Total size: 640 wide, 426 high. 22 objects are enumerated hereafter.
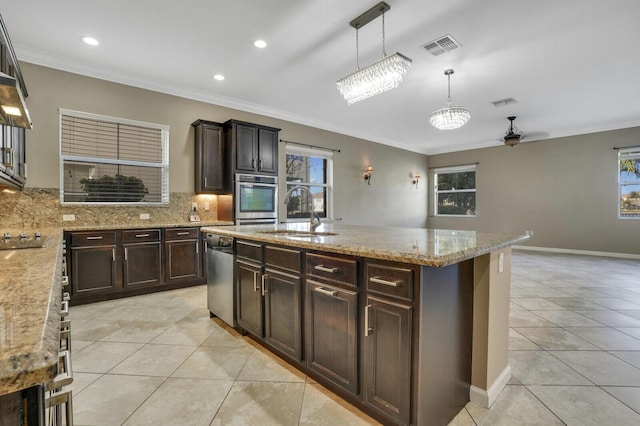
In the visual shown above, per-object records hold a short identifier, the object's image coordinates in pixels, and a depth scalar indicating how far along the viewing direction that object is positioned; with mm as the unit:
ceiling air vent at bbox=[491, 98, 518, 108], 4992
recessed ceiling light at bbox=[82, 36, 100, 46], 3201
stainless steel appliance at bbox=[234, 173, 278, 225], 4559
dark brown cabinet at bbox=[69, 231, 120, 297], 3373
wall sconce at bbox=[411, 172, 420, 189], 8798
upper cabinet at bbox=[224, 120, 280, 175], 4551
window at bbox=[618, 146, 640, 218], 6164
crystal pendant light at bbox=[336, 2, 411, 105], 2736
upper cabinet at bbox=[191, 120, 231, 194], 4523
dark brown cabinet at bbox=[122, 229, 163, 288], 3693
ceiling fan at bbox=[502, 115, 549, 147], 6004
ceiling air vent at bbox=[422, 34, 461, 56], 3188
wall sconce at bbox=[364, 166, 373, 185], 7340
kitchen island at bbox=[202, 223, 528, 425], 1406
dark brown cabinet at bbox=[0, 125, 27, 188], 2323
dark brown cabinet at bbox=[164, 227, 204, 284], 3994
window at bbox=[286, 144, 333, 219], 6066
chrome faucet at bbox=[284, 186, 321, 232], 2621
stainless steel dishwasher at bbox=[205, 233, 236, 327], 2697
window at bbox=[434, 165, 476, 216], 8555
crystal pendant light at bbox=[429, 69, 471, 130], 4035
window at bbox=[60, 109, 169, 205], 3777
